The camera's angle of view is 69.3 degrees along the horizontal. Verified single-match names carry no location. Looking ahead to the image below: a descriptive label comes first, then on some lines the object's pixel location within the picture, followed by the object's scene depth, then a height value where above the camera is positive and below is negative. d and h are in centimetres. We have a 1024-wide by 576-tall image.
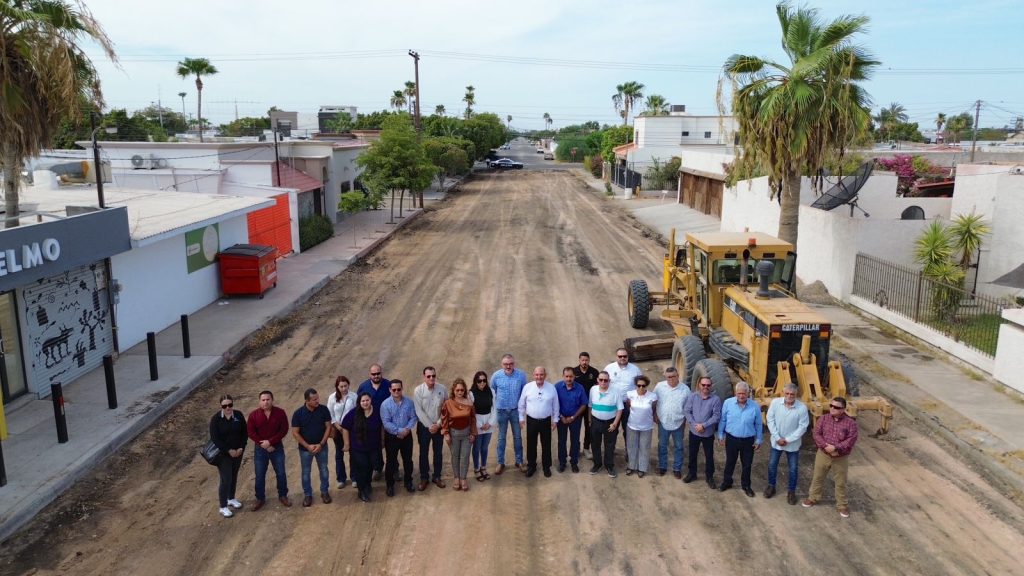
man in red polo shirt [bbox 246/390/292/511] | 824 -321
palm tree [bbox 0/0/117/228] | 1162 +113
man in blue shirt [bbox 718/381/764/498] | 856 -313
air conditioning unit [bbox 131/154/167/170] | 2767 -57
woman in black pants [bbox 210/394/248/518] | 820 -325
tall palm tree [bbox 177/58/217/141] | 5591 +595
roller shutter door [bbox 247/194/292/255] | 2272 -249
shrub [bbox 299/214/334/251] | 2764 -313
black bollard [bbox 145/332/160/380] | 1288 -353
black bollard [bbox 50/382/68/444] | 1002 -359
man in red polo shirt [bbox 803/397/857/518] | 815 -317
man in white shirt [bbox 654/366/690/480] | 887 -304
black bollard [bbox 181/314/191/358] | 1413 -359
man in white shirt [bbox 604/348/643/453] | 907 -270
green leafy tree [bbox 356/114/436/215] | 3334 -53
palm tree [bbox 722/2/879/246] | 1612 +119
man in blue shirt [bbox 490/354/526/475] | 905 -293
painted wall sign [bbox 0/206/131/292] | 1059 -157
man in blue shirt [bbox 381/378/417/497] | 853 -315
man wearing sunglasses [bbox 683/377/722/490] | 876 -305
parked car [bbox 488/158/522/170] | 8544 -158
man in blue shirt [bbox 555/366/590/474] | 908 -303
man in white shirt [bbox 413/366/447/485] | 866 -298
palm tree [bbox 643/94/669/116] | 9081 +578
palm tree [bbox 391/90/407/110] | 9526 +644
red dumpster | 1908 -312
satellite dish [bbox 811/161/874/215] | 1991 -104
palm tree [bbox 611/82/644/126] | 9950 +800
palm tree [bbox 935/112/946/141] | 8431 +384
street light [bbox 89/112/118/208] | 1386 -18
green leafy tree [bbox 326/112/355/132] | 7938 +279
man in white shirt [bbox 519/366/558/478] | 894 -306
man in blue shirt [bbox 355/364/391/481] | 865 -277
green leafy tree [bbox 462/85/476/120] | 11388 +811
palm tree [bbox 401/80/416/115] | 8748 +712
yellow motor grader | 984 -259
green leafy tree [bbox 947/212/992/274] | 1705 -179
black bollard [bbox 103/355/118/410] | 1133 -363
